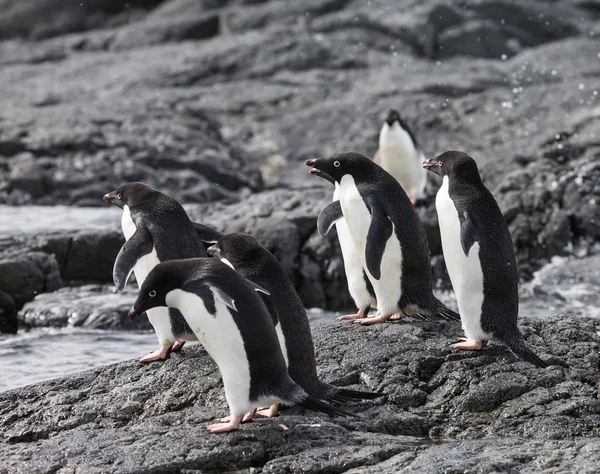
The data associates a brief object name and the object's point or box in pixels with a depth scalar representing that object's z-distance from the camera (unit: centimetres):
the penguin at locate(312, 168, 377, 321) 1287
